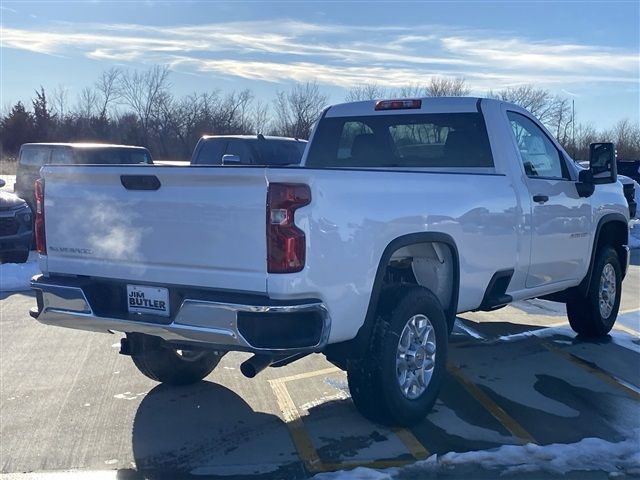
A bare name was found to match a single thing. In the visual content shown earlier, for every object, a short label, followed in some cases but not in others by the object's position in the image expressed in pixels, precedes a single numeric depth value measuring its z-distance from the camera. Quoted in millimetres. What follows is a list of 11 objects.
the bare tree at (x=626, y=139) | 49031
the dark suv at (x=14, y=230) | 11523
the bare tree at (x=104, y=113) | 55800
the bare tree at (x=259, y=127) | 48122
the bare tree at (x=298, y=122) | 44025
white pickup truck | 3855
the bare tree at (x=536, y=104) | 43562
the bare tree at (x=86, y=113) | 56500
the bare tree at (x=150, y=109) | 54344
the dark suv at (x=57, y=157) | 14805
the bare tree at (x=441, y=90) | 37750
